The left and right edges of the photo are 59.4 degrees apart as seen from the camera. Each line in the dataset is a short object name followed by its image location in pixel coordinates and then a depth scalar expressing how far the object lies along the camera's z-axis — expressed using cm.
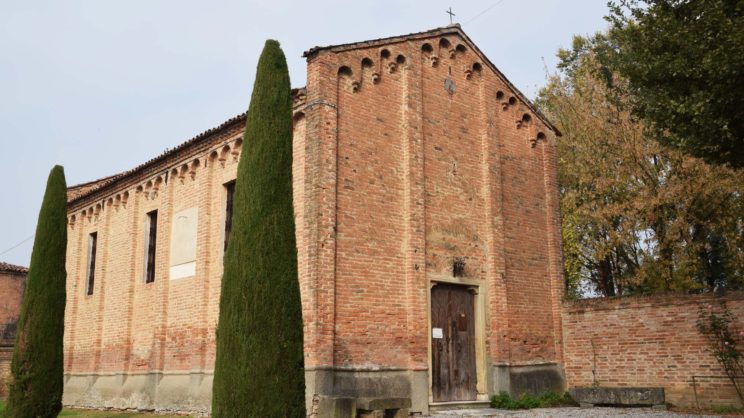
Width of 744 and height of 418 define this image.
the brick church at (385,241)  1250
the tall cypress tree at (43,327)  1230
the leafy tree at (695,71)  848
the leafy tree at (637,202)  1800
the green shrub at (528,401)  1412
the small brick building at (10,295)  2792
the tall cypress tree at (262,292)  798
